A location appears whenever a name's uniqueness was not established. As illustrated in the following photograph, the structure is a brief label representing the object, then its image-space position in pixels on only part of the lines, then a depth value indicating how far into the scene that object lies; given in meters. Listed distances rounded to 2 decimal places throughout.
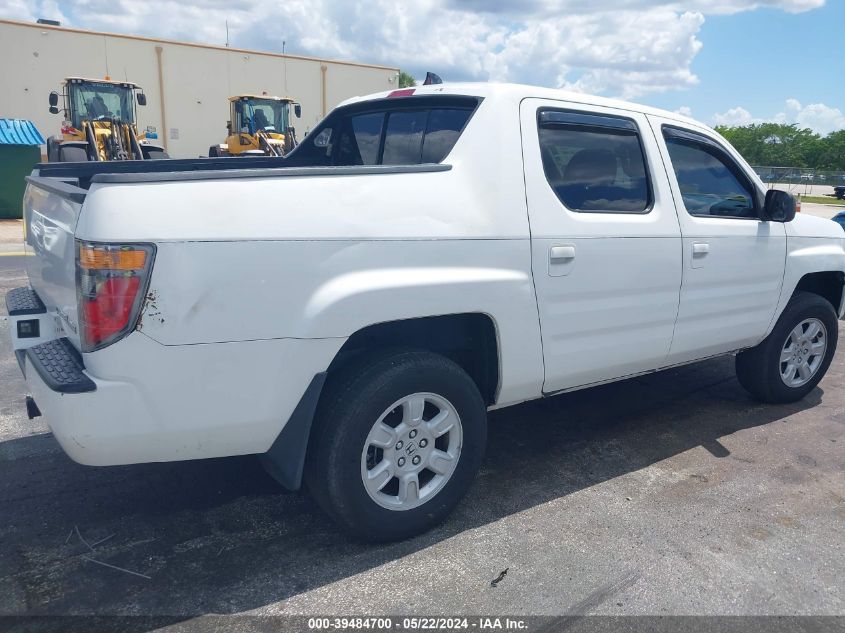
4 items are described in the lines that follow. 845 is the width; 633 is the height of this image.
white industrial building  22.78
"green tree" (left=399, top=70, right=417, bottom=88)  67.39
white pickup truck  2.39
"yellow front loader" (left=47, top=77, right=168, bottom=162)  15.62
